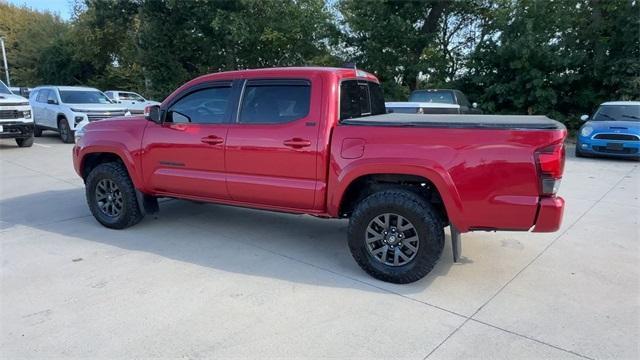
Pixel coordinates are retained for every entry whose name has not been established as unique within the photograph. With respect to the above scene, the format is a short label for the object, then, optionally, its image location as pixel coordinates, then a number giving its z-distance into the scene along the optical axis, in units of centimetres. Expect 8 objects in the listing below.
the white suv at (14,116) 1188
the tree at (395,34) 1916
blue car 1066
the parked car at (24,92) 1800
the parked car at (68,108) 1362
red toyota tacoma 343
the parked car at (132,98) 1554
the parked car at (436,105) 1016
